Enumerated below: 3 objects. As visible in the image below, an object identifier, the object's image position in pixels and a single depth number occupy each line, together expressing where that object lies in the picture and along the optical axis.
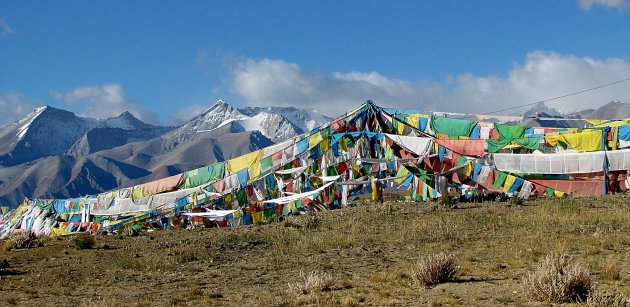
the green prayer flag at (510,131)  44.66
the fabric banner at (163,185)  48.97
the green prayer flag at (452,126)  46.53
